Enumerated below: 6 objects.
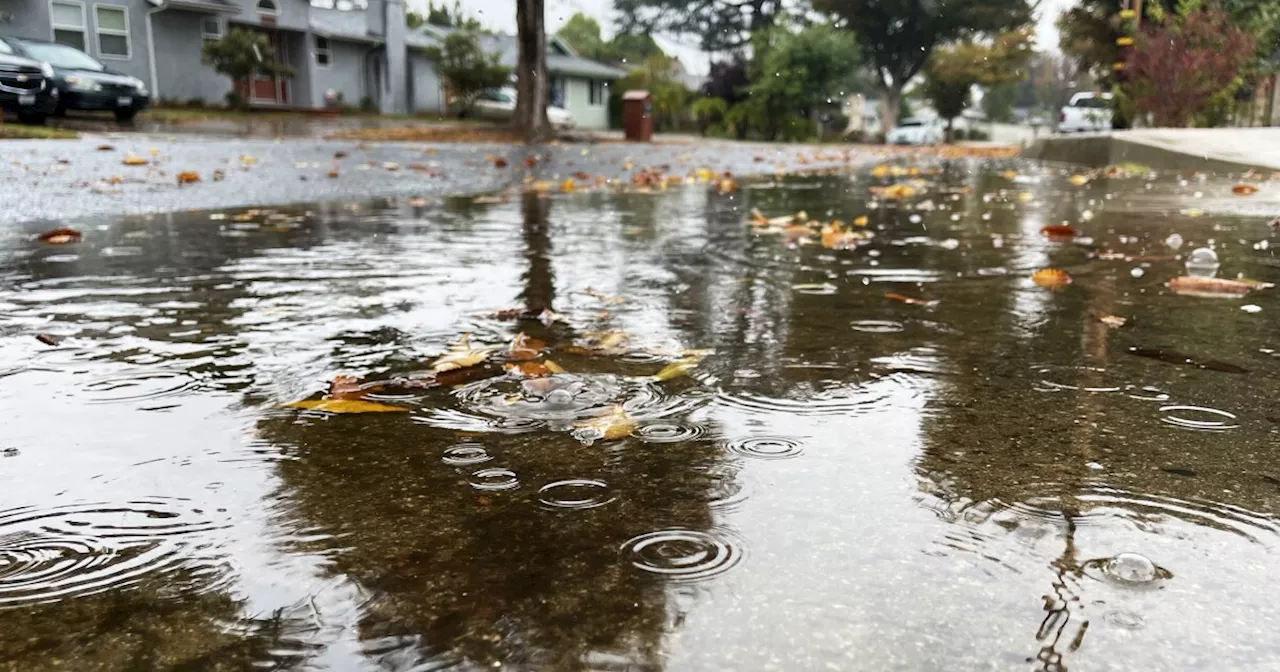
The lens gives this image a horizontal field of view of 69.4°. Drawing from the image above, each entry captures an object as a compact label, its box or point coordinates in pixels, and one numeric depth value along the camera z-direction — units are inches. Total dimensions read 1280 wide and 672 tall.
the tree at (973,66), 1683.1
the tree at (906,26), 1619.1
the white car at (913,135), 1449.3
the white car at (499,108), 1258.9
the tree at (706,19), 1611.7
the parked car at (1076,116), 1123.3
